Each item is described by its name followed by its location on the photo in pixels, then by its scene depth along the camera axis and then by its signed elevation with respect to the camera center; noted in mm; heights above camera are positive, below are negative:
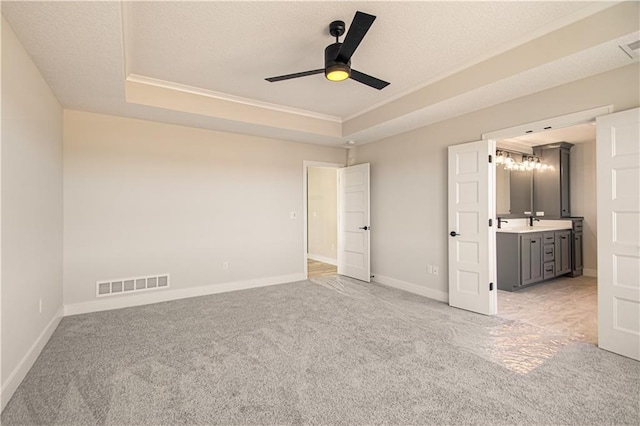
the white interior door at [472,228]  3631 -209
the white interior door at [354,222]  5371 -181
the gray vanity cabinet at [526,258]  4734 -754
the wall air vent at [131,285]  3867 -933
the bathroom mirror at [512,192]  6055 +384
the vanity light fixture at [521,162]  5766 +949
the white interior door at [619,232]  2539 -180
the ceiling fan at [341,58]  2193 +1243
